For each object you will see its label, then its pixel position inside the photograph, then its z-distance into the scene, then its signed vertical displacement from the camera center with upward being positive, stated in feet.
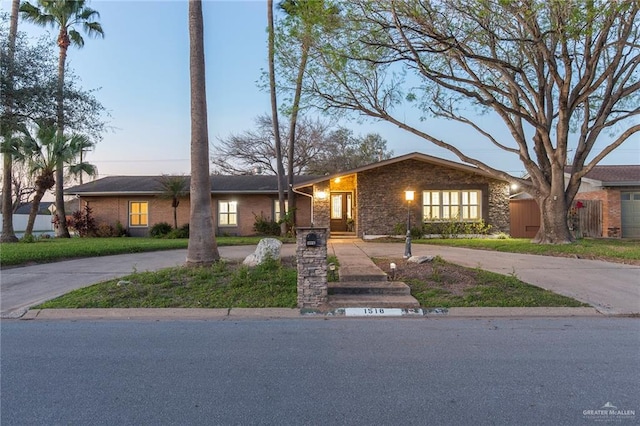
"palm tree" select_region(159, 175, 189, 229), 69.41 +5.32
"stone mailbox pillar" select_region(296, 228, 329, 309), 22.15 -2.87
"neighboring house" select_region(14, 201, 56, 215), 161.38 +4.52
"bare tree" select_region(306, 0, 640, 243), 35.35 +17.14
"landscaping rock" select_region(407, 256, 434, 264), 33.20 -3.75
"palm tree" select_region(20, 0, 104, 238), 67.70 +35.98
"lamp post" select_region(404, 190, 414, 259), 37.38 -3.11
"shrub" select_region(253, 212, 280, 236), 71.72 -1.73
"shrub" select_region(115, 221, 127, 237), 73.67 -1.99
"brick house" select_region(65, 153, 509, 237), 62.03 +3.62
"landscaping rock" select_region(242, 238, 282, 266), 31.01 -2.83
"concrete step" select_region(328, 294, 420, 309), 21.81 -4.86
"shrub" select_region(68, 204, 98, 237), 73.87 -0.60
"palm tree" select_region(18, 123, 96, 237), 60.39 +10.38
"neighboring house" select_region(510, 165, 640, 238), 65.51 +0.84
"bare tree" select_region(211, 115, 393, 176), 115.44 +19.65
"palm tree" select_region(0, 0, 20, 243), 37.42 +8.86
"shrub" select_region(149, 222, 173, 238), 70.30 -1.99
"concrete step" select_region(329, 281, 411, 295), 23.91 -4.46
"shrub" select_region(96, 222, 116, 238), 73.17 -2.14
